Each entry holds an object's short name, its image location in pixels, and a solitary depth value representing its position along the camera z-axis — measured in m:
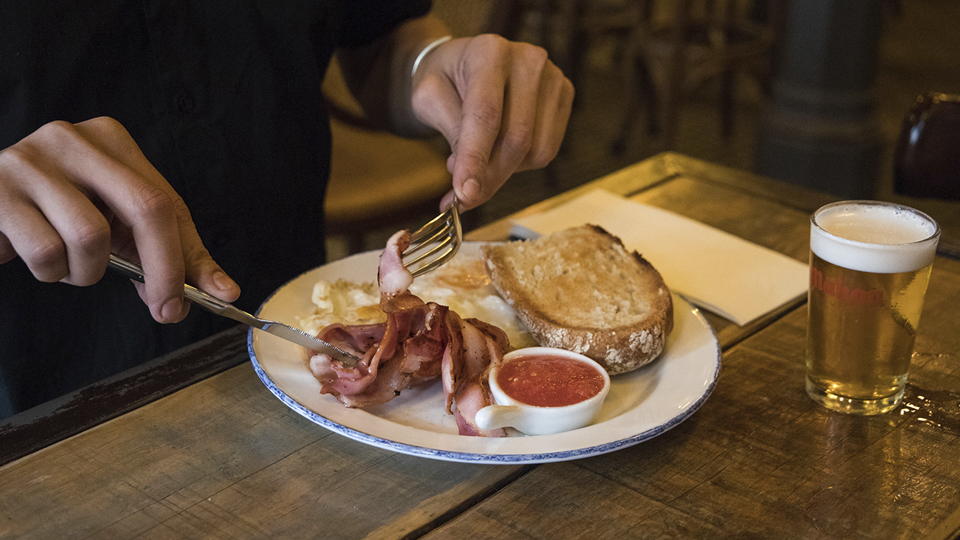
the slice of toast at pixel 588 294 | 1.13
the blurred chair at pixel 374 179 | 2.66
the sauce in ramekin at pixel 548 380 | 0.99
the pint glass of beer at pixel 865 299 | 0.99
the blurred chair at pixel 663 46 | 4.63
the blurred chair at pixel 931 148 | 1.82
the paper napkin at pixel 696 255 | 1.37
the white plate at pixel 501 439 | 0.91
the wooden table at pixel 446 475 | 0.87
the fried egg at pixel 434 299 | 1.22
